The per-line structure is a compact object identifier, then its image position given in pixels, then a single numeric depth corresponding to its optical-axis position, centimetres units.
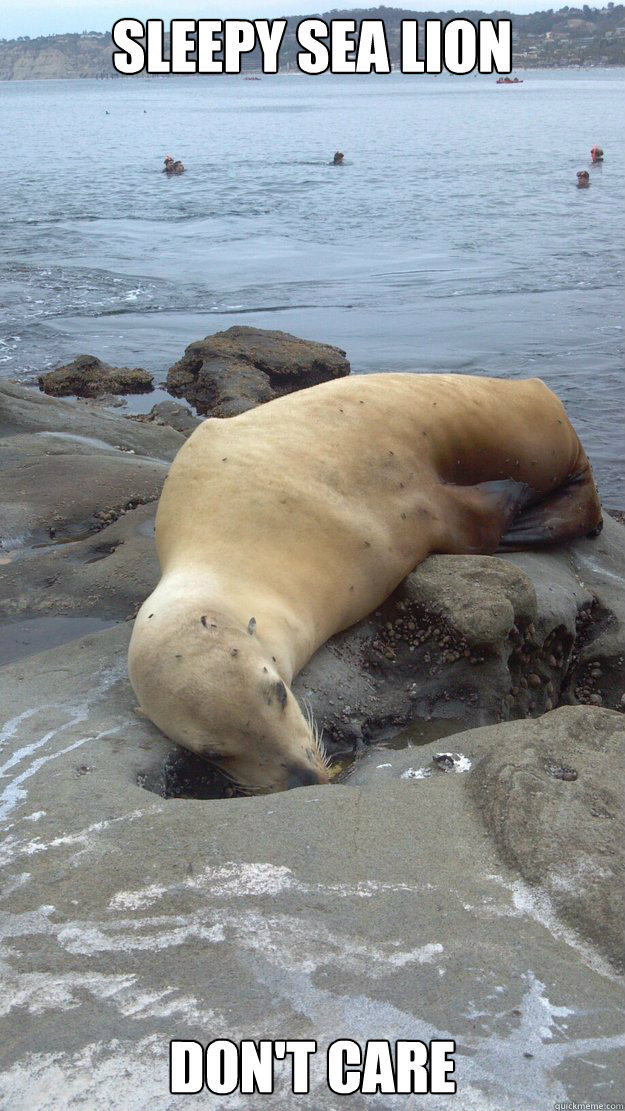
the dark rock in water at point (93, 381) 1005
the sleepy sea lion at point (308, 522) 321
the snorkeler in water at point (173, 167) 3024
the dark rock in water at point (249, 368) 952
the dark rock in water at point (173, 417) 879
